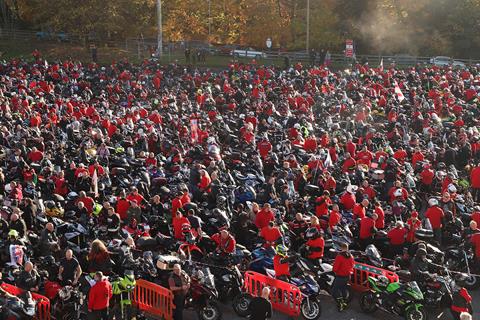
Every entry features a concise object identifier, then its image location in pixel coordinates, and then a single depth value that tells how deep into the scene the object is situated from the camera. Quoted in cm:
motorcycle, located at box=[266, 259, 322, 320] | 1201
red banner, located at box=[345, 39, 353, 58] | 3897
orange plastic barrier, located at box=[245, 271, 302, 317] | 1198
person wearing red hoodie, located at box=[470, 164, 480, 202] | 1798
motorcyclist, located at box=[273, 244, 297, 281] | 1235
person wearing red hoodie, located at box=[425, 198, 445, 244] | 1461
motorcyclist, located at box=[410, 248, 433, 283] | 1188
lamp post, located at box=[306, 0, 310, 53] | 4926
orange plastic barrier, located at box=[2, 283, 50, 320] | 1148
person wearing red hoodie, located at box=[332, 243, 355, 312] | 1203
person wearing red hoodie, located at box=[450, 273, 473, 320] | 1140
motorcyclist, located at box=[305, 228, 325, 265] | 1318
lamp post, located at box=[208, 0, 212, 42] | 5450
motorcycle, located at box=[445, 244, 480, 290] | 1330
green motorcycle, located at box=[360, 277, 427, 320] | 1148
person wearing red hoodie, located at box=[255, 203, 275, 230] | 1456
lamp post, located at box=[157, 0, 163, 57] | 4747
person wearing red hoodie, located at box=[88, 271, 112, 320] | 1093
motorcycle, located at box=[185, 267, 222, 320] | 1190
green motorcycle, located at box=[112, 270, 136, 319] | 1163
